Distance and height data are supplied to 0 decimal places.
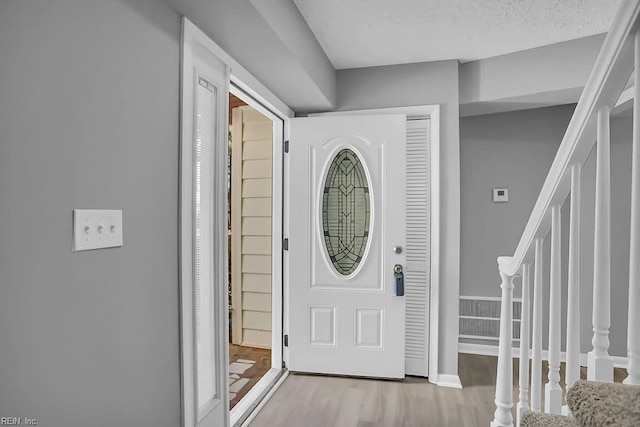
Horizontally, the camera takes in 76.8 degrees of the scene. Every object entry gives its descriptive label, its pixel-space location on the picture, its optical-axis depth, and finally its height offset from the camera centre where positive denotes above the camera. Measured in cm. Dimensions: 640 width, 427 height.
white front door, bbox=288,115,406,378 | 294 -24
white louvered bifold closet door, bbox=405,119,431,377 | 304 -27
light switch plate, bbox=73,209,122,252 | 115 -6
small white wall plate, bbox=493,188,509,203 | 360 +16
